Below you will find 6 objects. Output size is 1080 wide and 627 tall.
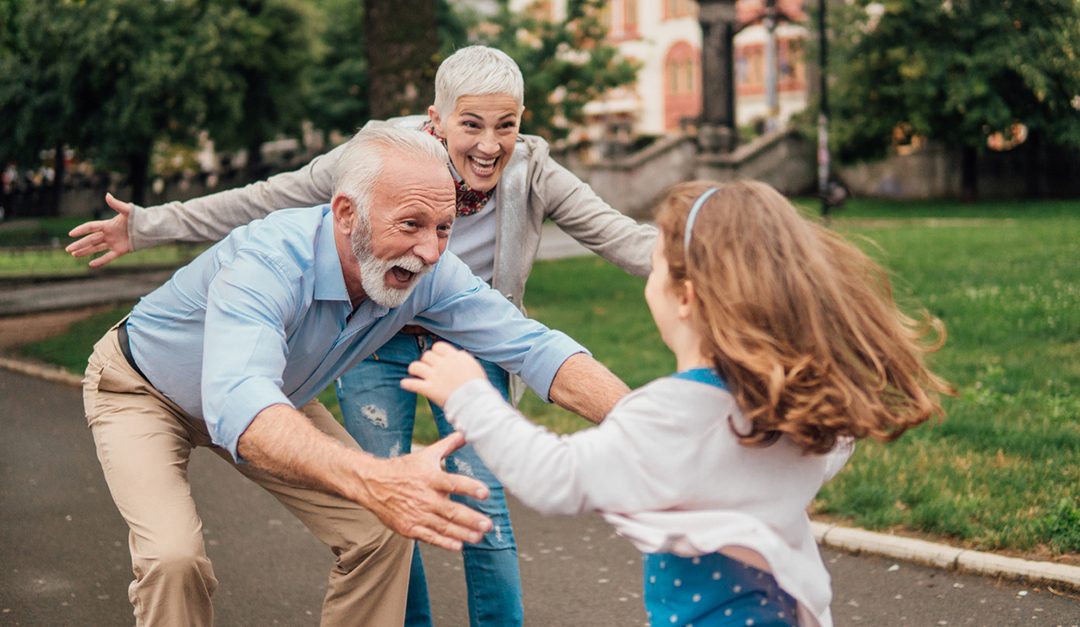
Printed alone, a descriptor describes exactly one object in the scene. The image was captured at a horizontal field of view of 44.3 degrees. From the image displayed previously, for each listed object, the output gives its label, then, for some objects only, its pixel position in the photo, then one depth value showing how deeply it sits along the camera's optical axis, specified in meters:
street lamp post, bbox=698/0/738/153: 33.59
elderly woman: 4.19
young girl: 2.44
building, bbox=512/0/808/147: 66.00
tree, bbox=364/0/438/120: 13.35
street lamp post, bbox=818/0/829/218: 26.80
